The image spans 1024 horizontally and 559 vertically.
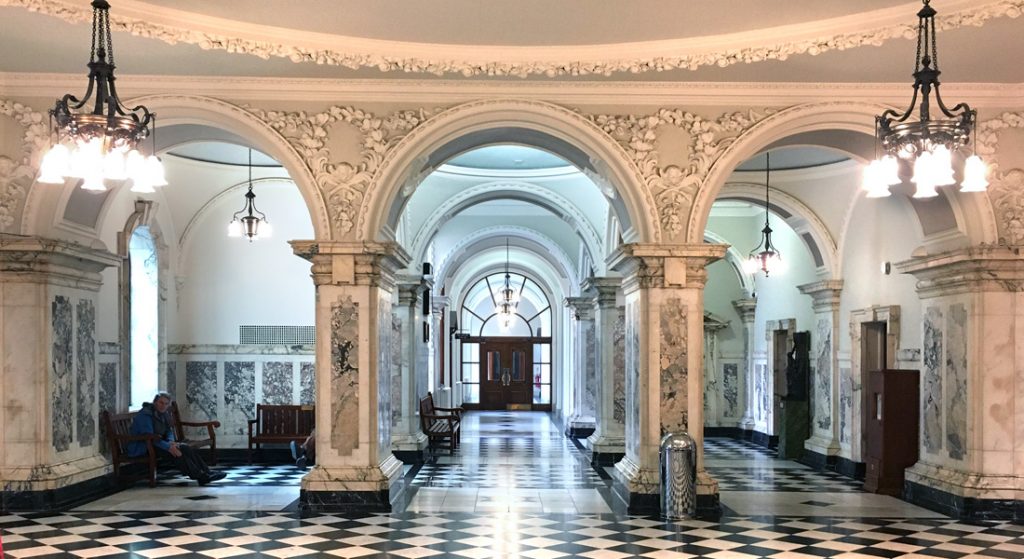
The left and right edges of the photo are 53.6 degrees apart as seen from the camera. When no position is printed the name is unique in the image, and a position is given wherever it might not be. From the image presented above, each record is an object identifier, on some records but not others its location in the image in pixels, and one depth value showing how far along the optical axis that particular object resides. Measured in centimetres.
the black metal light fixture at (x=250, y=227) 1239
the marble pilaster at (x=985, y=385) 931
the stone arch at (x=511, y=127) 964
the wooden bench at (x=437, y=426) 1552
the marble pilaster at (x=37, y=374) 940
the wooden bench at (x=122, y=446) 1098
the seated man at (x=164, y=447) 1141
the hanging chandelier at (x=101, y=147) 553
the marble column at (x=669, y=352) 955
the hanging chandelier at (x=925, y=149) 559
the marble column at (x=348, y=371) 951
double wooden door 3100
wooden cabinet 1112
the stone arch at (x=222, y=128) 947
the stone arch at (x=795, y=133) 955
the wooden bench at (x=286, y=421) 1343
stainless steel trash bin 911
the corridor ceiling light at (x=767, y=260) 1416
